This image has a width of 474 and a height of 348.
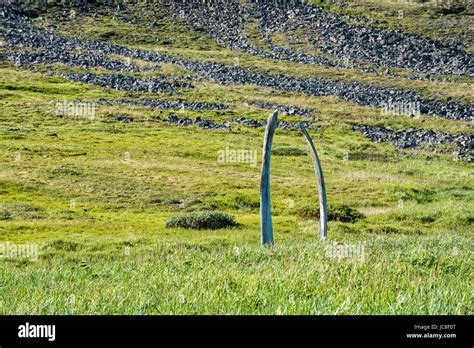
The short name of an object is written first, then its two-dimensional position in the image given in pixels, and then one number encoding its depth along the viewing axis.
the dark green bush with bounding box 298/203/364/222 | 41.10
